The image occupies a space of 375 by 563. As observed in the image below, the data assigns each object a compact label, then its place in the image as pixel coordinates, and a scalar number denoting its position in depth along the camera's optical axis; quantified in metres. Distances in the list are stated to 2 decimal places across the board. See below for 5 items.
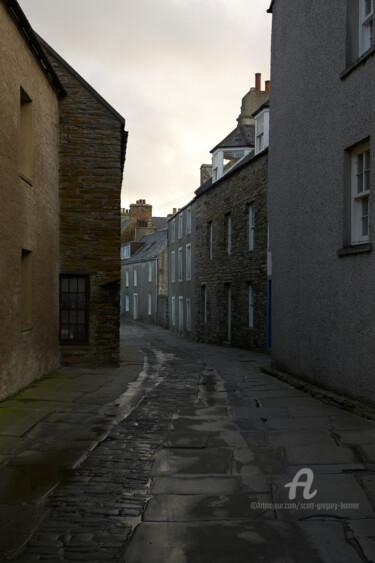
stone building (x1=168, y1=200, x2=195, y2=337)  32.42
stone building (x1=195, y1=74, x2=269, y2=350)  21.03
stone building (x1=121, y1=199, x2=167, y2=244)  62.53
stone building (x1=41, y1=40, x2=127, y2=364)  14.85
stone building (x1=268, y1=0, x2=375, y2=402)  8.70
